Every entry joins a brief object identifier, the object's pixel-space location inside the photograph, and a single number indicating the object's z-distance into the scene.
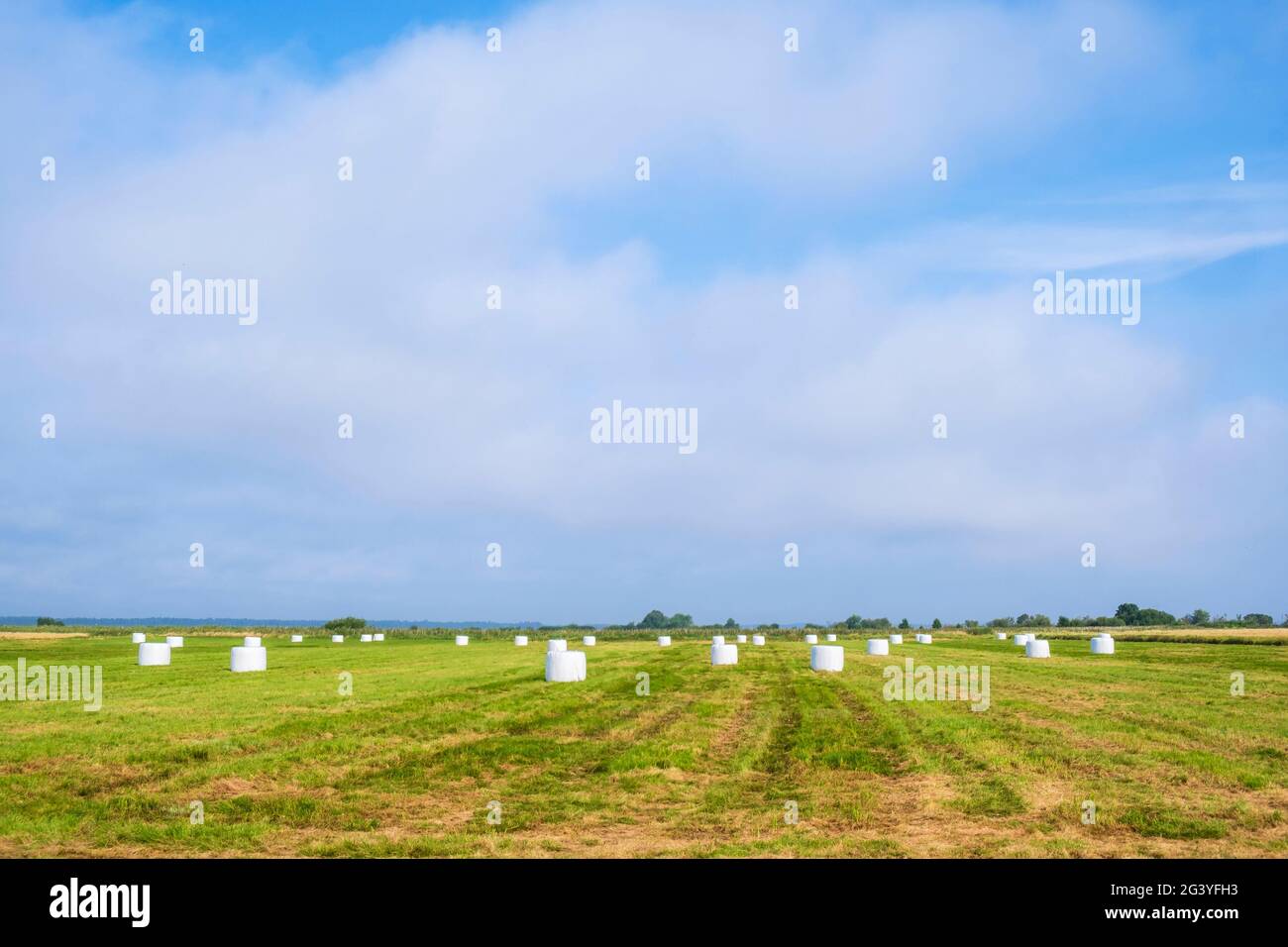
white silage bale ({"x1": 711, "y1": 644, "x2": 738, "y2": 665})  49.38
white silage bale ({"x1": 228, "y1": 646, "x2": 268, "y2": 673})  41.50
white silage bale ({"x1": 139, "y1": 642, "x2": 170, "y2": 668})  45.25
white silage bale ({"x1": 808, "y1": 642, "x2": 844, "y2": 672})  42.81
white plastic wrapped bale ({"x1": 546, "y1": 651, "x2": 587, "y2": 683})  37.19
